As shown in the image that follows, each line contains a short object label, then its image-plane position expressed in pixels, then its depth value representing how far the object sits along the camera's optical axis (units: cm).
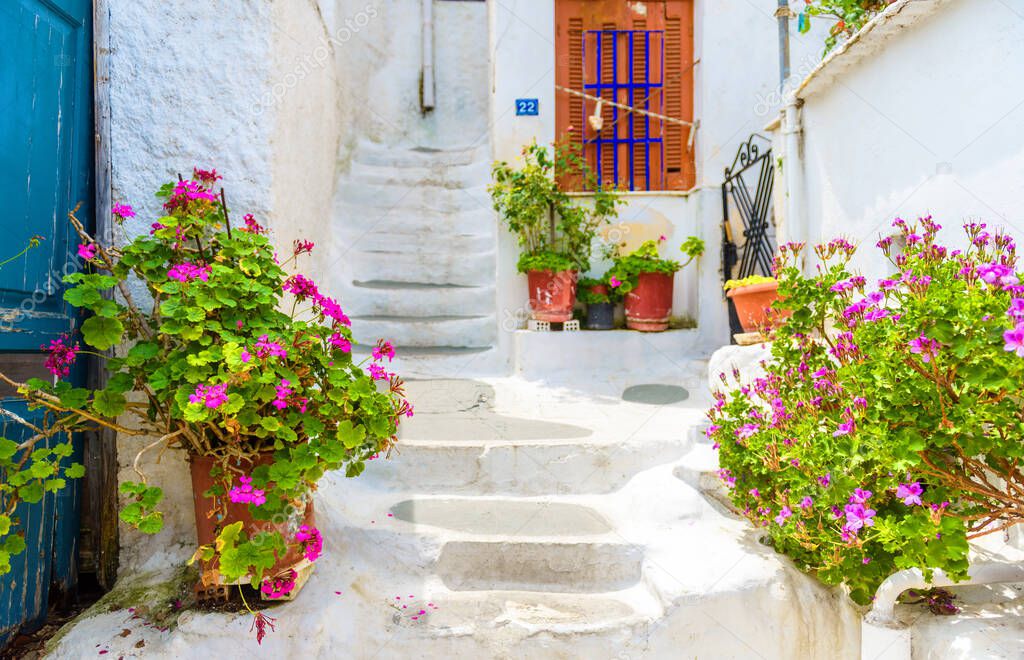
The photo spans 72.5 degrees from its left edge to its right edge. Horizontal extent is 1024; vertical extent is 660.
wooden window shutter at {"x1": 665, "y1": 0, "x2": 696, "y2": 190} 650
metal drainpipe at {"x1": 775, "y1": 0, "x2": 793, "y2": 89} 517
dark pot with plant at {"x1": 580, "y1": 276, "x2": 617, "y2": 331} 583
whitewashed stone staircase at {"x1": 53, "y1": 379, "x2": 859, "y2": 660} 245
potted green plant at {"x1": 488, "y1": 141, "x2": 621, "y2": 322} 568
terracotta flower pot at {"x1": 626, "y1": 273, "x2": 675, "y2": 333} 572
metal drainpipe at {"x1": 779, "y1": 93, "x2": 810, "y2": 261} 454
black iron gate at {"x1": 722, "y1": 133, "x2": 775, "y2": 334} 558
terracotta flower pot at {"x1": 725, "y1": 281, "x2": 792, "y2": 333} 439
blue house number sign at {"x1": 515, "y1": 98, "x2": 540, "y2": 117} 607
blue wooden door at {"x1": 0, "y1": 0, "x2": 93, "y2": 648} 238
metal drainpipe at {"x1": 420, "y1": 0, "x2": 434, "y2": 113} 838
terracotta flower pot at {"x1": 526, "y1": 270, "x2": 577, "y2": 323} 566
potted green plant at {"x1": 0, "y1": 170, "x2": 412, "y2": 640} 214
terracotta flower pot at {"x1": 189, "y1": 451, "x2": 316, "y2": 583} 236
